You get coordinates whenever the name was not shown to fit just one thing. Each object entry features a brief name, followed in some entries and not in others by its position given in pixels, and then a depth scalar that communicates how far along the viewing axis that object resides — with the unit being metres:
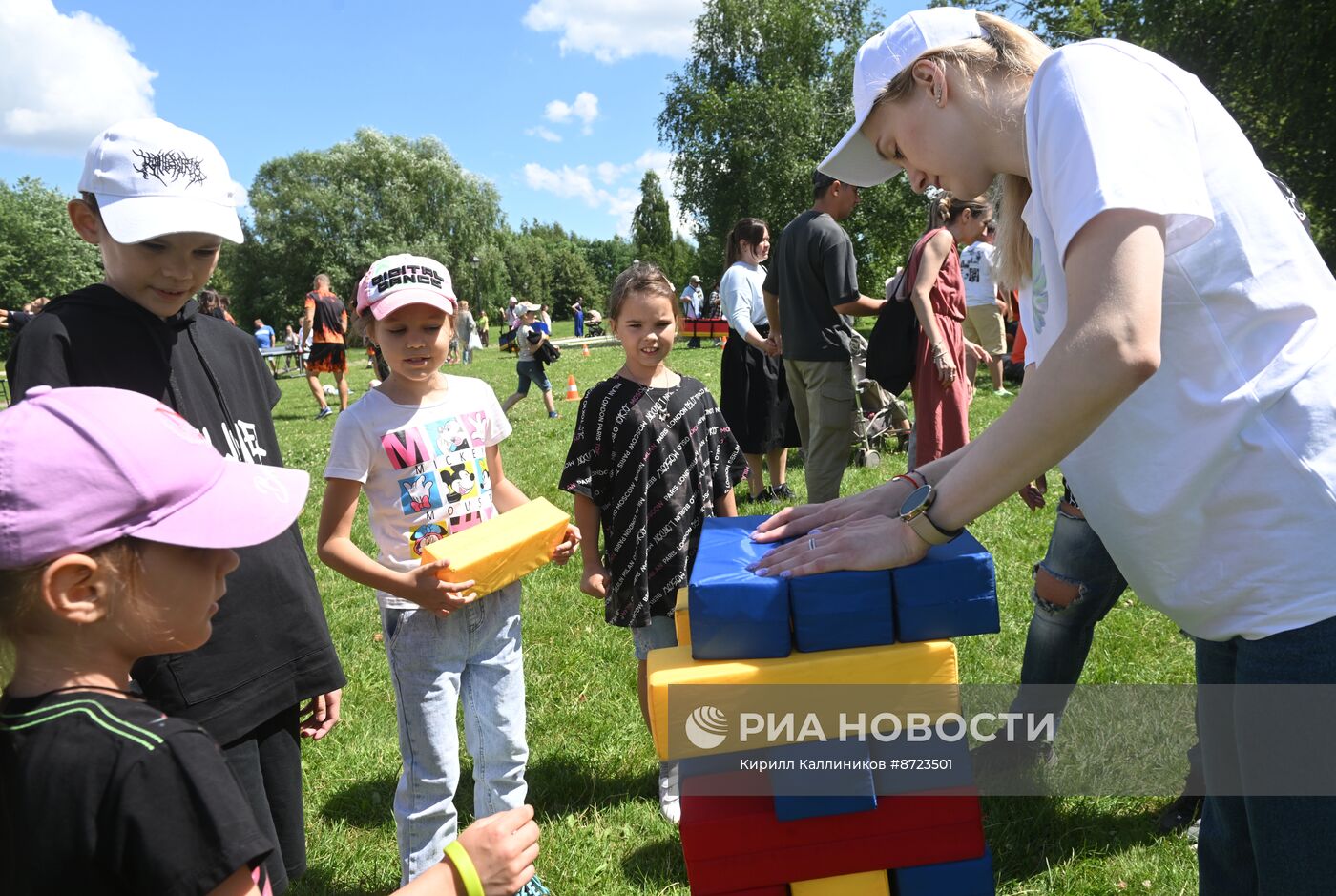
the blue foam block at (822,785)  1.79
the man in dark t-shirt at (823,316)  5.66
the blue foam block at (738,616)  1.71
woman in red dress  5.09
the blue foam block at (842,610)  1.71
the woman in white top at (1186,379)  1.31
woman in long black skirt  7.26
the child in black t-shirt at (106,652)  1.17
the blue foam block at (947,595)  1.72
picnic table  23.66
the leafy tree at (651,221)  78.69
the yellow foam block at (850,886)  1.88
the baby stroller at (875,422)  8.15
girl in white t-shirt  2.77
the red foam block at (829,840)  1.85
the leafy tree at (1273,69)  15.14
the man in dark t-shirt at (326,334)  14.59
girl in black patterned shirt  3.17
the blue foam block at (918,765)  1.83
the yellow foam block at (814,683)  1.72
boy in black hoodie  2.00
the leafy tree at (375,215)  49.72
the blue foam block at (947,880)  1.88
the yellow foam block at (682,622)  1.95
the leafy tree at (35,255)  50.72
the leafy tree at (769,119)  37.16
